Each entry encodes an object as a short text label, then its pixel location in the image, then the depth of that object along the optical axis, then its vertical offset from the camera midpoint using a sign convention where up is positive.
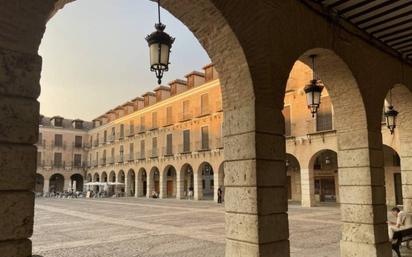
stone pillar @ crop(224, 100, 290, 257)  3.75 -0.19
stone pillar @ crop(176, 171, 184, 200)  29.89 -1.39
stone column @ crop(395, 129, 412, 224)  8.34 -0.01
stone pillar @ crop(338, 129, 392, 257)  5.70 -0.46
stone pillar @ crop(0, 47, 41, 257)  2.20 +0.14
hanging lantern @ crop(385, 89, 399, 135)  7.78 +1.10
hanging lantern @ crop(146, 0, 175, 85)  3.75 +1.23
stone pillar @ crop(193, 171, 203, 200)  28.05 -1.33
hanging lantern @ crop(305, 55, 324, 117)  6.04 +1.24
